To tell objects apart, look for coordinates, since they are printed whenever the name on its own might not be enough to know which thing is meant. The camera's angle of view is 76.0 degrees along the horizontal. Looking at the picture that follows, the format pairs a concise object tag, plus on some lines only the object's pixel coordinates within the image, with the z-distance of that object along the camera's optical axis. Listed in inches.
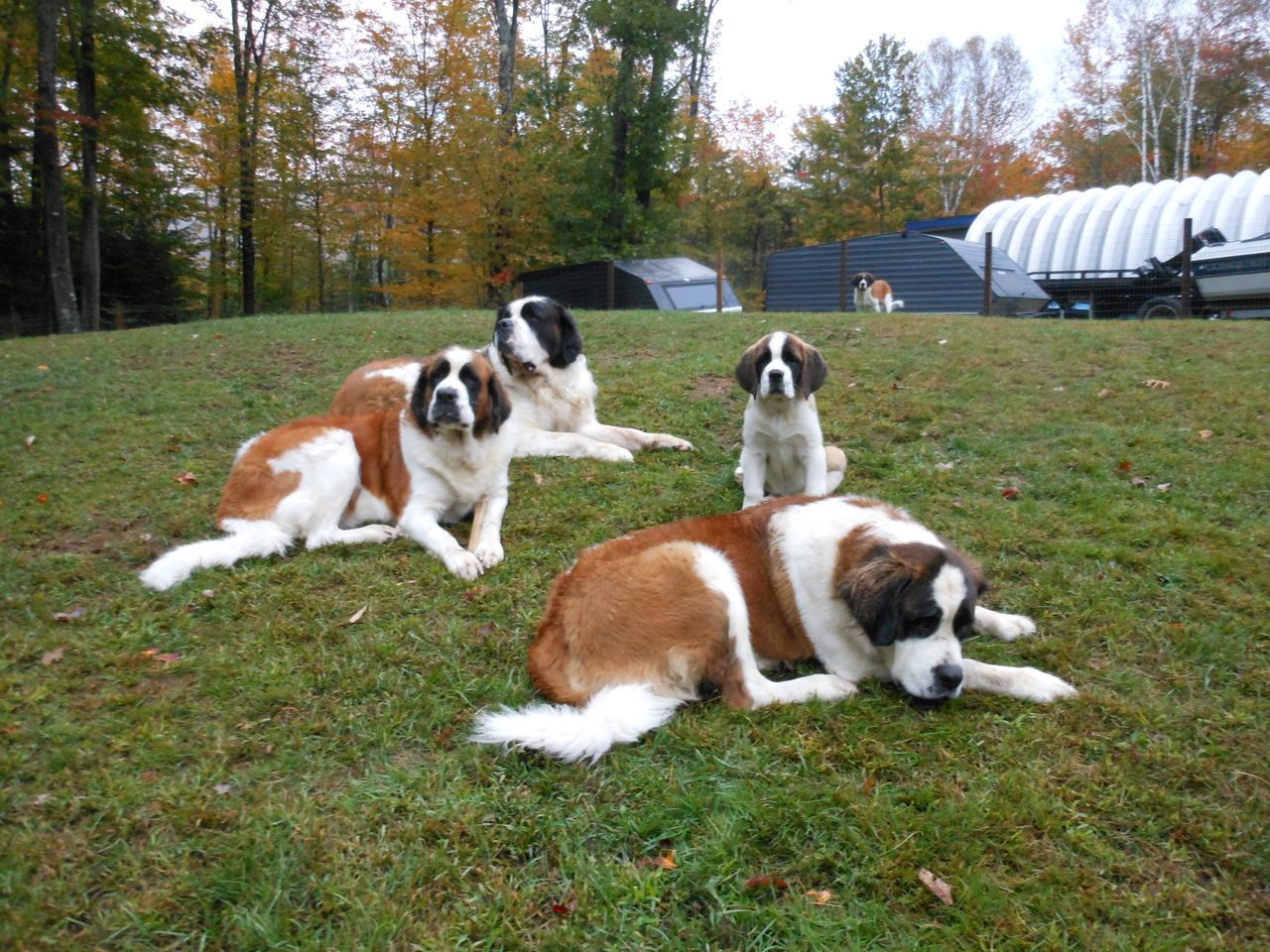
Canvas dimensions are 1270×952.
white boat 574.6
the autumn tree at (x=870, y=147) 1507.1
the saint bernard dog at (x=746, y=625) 122.7
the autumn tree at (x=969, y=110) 1684.3
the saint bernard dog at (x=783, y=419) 216.2
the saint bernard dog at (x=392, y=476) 195.9
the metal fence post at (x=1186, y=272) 589.3
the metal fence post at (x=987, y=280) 636.1
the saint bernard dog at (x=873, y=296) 713.0
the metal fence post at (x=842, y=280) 730.3
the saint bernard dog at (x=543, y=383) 279.1
